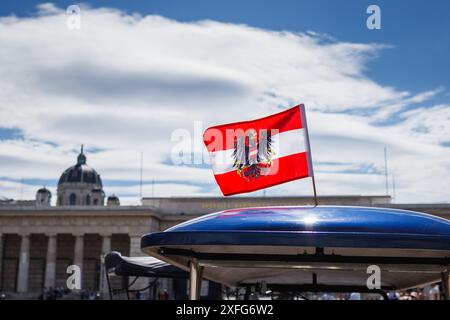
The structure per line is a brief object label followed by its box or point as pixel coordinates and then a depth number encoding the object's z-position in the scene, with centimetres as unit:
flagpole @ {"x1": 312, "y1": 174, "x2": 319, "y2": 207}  605
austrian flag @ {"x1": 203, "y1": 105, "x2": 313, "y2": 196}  607
